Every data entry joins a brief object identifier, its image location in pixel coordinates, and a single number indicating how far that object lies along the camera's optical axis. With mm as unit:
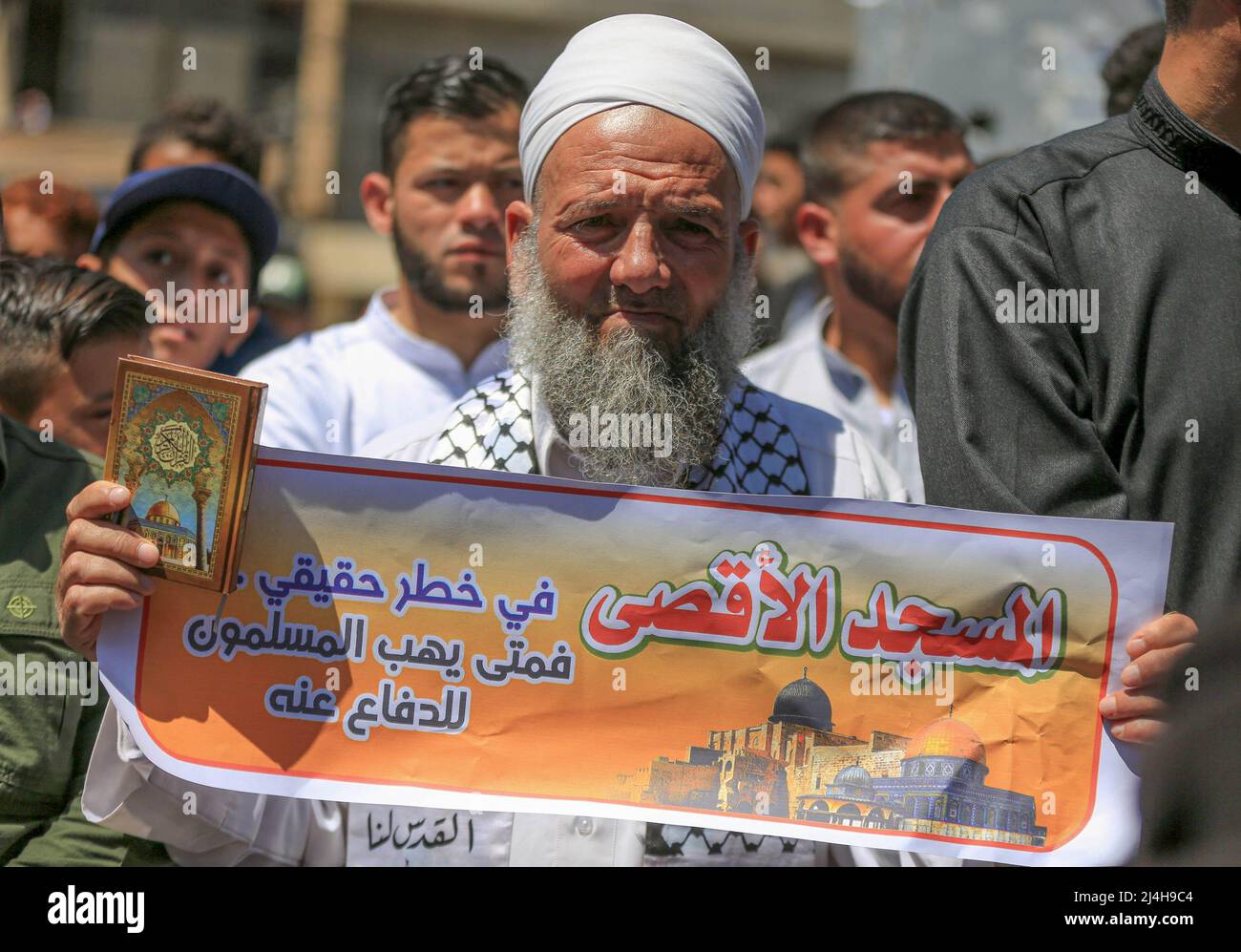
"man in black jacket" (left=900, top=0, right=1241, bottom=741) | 2281
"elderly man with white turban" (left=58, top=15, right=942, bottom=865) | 2504
